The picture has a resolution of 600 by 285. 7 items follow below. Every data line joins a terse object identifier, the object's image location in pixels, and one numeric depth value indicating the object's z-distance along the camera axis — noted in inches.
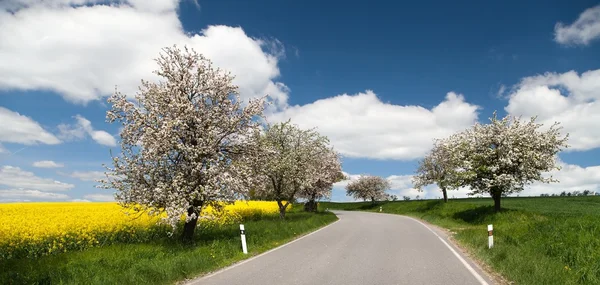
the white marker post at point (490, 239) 562.7
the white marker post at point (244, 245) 582.2
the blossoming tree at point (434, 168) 2121.1
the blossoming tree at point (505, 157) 1172.5
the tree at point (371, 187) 3073.3
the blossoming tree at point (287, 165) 1181.7
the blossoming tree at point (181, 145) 580.4
